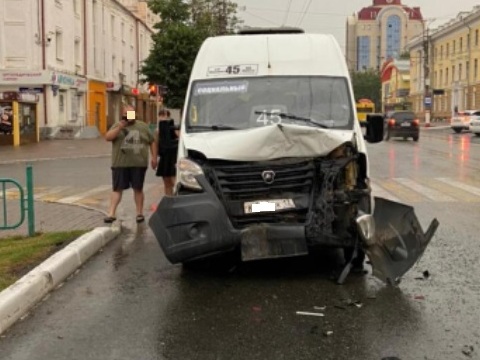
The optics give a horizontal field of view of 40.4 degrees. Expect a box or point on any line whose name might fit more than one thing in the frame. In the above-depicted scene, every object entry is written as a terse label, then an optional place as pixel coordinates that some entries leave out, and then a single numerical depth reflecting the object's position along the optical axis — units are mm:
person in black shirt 10414
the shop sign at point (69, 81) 36606
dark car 34875
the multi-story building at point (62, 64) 35219
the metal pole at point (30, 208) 8867
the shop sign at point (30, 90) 33219
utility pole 64812
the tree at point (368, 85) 126812
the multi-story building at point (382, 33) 119250
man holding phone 9578
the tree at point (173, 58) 45375
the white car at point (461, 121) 46638
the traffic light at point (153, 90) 30666
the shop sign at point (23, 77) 35000
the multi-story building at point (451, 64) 73062
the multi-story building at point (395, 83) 107700
